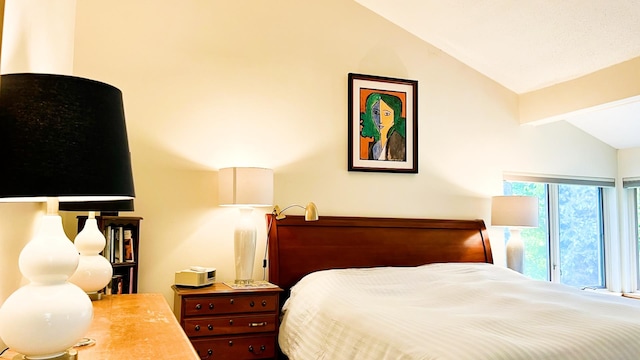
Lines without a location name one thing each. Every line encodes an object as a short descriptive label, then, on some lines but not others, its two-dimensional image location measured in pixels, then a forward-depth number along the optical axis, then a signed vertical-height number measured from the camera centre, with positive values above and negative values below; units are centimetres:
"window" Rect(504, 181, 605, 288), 479 -28
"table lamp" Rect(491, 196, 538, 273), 410 -9
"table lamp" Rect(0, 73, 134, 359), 91 +6
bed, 189 -51
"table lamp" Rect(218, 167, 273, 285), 323 +5
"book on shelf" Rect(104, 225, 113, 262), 289 -24
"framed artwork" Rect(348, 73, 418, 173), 400 +70
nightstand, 295 -72
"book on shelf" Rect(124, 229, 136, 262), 302 -26
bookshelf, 290 -28
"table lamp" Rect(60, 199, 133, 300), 196 -24
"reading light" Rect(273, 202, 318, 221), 331 -5
